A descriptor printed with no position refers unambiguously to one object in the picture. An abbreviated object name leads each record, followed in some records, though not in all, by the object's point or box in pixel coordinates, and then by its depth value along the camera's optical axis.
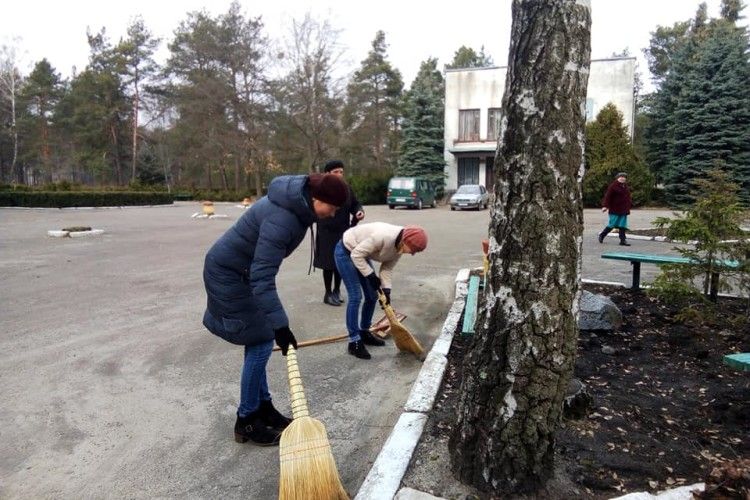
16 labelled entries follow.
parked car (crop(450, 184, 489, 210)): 27.00
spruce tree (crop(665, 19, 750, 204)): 26.11
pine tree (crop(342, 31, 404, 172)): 38.16
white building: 31.12
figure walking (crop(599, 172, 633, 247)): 11.96
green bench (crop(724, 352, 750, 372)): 2.84
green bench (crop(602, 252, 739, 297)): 5.11
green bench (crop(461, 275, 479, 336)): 4.86
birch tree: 2.34
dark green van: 27.66
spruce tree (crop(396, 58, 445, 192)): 35.66
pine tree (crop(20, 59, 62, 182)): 44.97
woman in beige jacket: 4.52
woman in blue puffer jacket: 2.78
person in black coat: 6.30
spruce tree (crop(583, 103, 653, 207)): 27.20
